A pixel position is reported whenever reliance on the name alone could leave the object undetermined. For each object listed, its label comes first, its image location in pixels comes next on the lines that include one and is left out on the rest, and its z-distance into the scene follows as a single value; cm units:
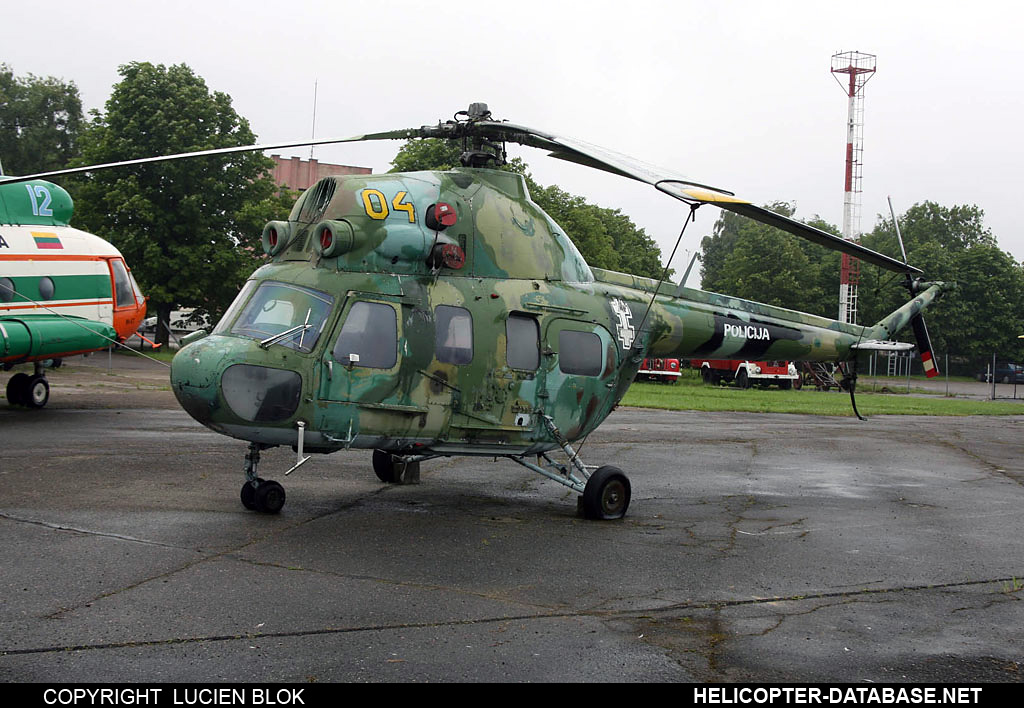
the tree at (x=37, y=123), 5828
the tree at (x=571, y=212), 4350
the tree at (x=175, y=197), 4106
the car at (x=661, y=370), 4281
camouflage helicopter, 875
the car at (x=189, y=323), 4632
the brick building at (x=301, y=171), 6988
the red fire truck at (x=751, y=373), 4281
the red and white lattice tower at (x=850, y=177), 5438
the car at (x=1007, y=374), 5797
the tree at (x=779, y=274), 6325
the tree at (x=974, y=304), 6788
